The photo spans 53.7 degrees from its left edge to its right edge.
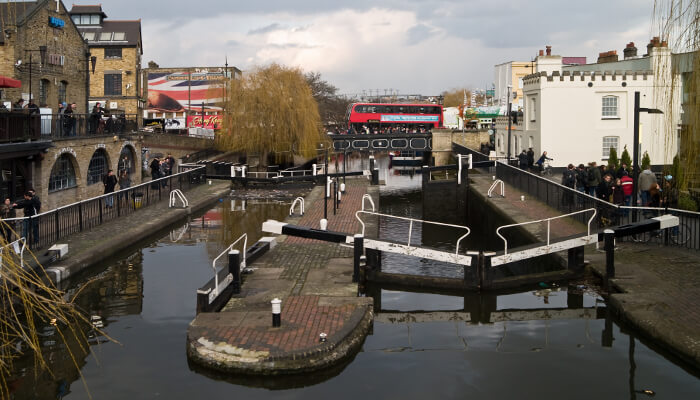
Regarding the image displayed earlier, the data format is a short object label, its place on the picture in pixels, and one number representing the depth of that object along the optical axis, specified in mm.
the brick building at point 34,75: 22844
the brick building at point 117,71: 56781
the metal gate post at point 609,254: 15086
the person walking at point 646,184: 20875
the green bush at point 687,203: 19734
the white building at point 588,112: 36031
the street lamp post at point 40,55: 26744
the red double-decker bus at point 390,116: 78062
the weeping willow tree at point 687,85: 9930
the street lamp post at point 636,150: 17469
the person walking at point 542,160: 34703
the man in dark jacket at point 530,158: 35562
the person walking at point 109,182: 26702
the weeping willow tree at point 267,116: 47188
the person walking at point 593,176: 24406
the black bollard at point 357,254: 15445
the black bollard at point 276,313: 11633
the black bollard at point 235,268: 14213
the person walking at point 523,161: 34500
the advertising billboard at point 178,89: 83575
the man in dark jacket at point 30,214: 16875
